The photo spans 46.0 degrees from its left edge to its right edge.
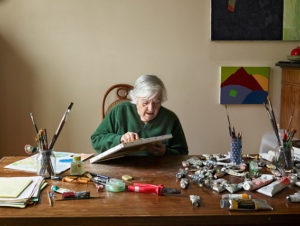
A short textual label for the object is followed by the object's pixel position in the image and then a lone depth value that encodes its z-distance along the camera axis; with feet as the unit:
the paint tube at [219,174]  4.80
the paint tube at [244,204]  3.79
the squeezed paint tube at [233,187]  4.32
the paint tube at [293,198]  4.02
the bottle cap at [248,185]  4.35
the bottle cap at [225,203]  3.86
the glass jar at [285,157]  5.13
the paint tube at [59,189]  4.27
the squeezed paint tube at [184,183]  4.43
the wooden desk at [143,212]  3.64
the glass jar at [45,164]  4.85
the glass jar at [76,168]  4.95
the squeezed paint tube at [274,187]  4.23
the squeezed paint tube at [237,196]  4.05
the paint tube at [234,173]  4.91
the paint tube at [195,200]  3.90
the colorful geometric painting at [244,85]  10.14
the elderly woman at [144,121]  6.50
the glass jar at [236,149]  5.41
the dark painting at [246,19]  9.93
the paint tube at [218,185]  4.34
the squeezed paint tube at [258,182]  4.37
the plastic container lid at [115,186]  4.33
